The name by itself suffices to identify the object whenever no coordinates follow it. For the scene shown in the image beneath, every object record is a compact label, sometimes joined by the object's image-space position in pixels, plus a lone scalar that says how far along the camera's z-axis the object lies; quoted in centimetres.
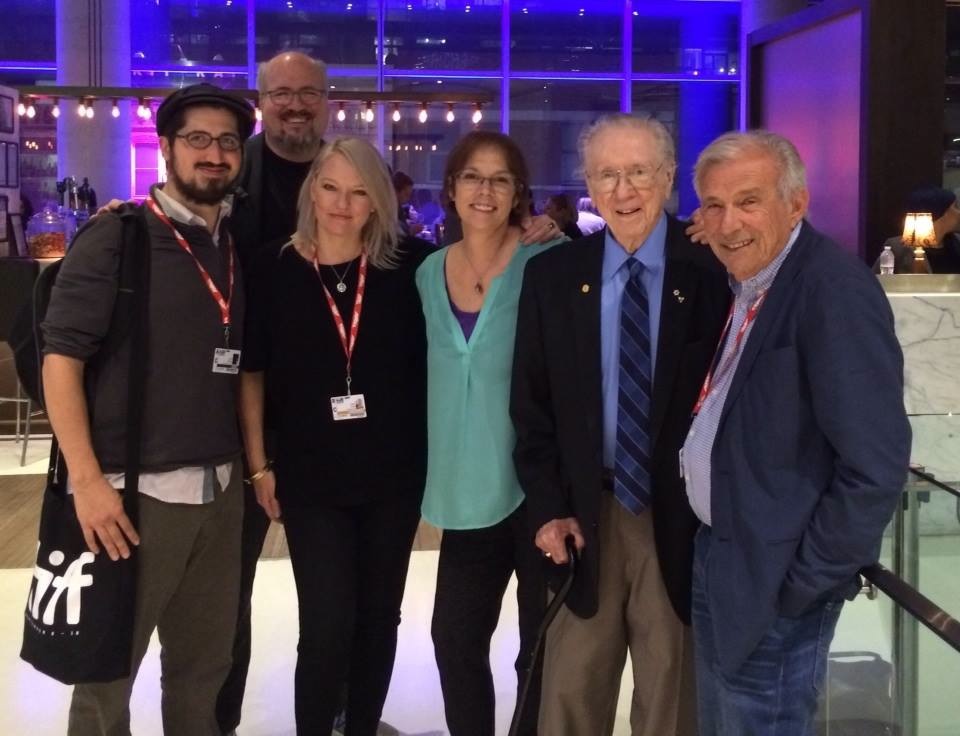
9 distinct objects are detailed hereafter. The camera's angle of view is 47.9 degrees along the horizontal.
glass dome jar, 791
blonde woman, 260
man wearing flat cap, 224
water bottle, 468
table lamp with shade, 608
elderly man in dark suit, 219
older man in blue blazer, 168
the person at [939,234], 616
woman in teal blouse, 250
